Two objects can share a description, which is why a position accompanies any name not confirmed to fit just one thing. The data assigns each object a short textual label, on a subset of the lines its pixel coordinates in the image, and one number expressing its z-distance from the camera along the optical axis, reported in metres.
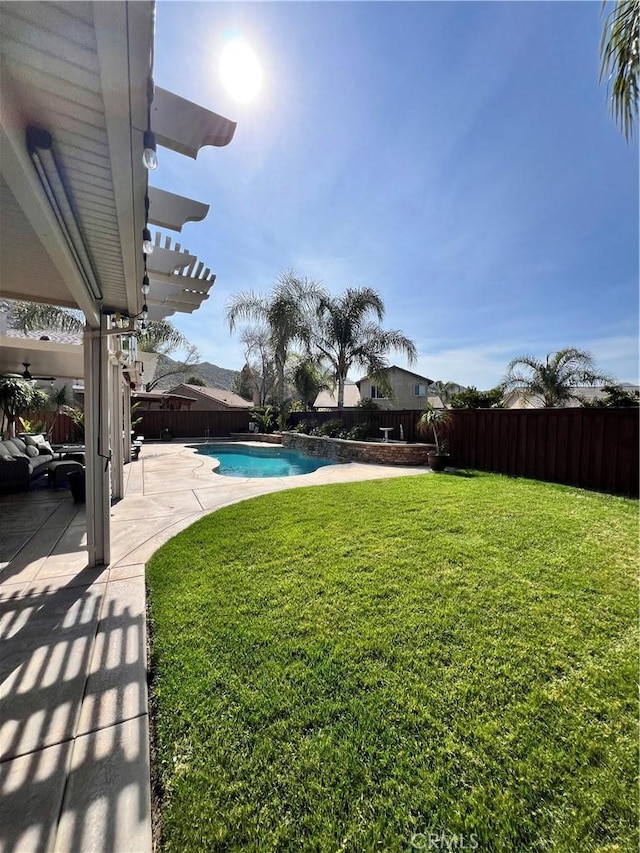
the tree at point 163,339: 25.31
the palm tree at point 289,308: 17.25
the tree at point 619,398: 8.19
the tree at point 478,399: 11.15
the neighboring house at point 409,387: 31.06
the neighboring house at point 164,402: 18.55
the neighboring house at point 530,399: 18.94
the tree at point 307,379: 18.74
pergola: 1.30
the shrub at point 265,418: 21.06
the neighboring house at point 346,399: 33.94
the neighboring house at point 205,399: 34.47
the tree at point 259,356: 28.19
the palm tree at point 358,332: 16.31
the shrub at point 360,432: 14.60
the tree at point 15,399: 9.29
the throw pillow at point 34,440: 10.03
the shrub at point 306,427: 18.08
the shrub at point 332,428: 15.86
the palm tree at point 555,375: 16.33
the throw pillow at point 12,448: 8.16
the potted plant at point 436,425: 10.22
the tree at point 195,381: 43.09
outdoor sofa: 7.27
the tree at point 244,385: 45.03
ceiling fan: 8.20
